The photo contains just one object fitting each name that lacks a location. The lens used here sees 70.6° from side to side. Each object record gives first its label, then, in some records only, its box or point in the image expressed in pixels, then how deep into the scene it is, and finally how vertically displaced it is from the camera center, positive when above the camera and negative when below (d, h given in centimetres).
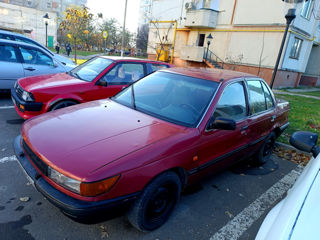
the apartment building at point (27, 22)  3762 +235
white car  121 -80
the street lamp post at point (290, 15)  691 +165
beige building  1605 +223
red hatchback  422 -84
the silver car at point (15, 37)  854 -11
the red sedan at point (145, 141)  188 -90
